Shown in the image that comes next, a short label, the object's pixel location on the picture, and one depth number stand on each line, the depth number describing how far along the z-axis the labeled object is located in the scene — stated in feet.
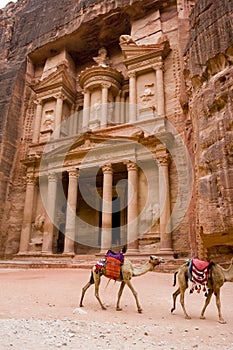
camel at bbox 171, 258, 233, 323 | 16.03
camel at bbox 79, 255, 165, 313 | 17.76
